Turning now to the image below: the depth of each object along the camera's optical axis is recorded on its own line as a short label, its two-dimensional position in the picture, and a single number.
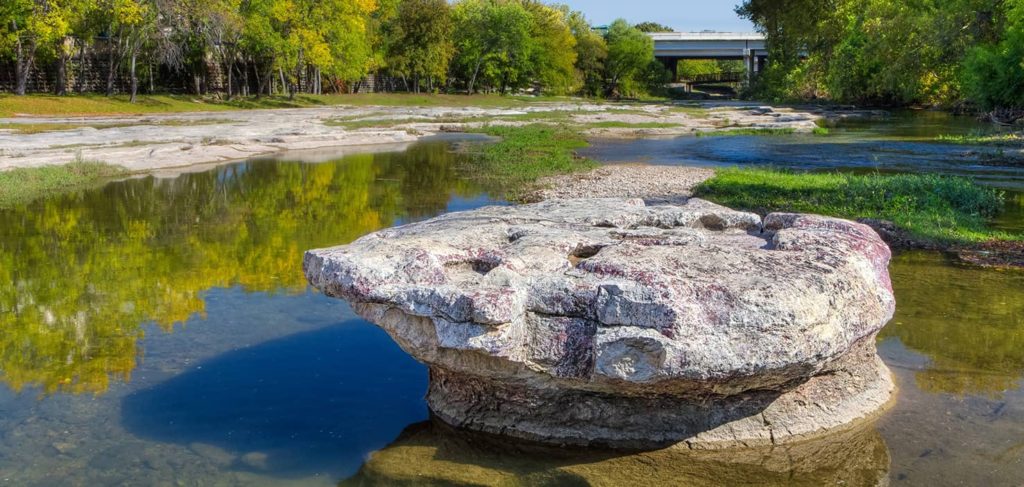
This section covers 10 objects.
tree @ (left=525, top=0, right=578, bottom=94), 83.94
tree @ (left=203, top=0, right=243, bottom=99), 49.03
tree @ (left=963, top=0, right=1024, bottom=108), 34.41
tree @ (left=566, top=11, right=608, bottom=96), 96.62
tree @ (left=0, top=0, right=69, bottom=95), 40.97
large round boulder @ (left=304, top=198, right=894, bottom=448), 6.22
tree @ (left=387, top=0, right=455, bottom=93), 70.81
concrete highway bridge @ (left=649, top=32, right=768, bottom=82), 106.88
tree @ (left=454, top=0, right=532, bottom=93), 77.38
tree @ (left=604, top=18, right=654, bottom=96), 96.44
